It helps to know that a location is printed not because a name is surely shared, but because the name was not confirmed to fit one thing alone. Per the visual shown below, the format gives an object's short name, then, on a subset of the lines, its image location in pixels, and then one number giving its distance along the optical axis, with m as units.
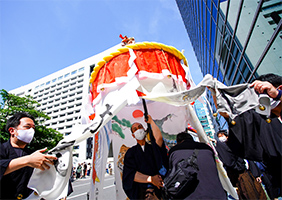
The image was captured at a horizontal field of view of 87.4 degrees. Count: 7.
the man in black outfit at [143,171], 2.40
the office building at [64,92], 46.19
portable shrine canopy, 1.97
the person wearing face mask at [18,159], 1.58
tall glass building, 4.94
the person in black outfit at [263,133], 1.43
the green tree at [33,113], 14.06
